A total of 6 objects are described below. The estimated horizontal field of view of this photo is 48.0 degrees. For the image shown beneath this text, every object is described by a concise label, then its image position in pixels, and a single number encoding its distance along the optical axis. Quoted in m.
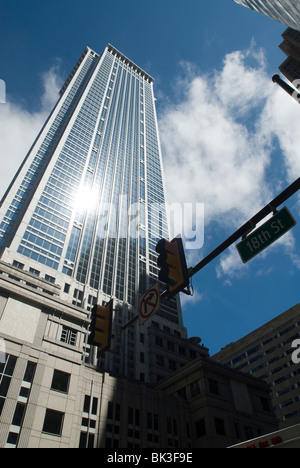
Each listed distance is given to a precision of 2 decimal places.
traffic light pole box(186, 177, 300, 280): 6.20
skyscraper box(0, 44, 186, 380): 77.12
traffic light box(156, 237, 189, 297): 6.46
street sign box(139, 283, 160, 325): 7.39
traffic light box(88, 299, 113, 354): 8.06
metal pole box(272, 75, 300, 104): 7.40
